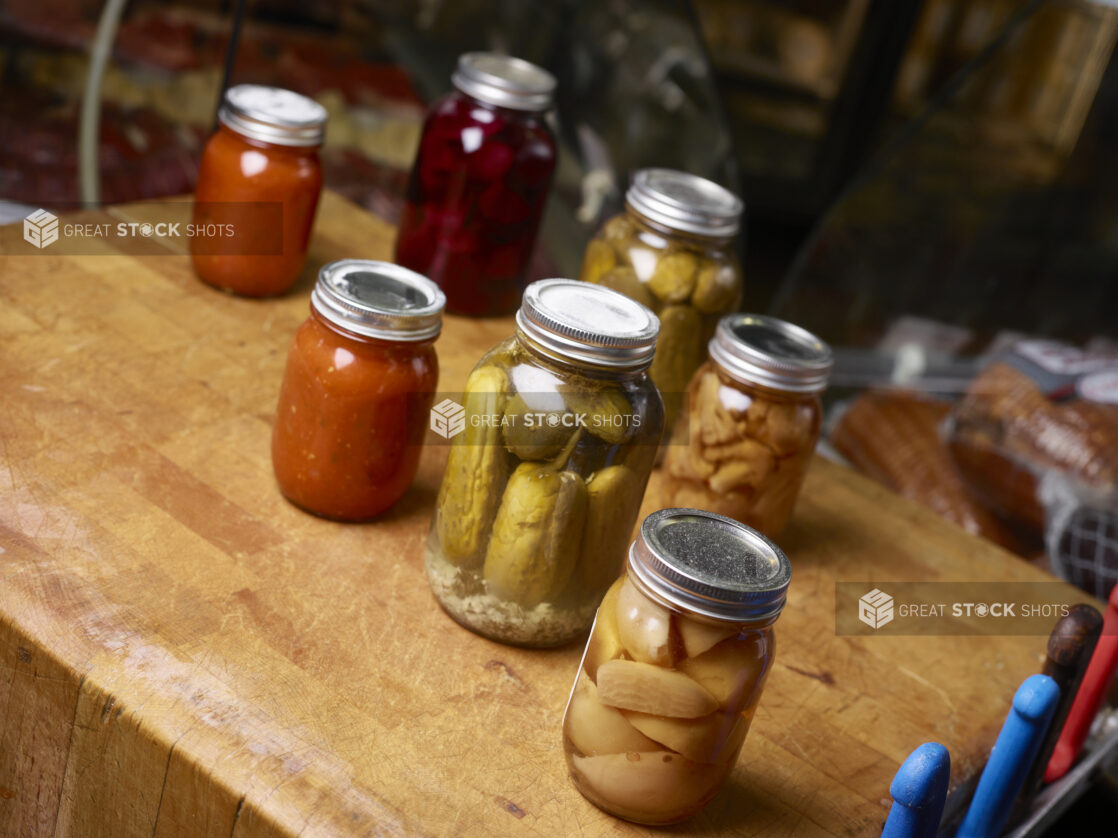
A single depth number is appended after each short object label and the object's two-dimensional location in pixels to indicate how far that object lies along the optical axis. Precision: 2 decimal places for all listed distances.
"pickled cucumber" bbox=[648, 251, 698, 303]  1.00
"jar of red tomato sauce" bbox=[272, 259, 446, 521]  0.82
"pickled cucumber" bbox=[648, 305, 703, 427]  1.02
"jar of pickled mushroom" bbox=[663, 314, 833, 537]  0.92
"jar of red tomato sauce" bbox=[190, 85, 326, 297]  1.08
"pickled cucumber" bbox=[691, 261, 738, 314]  1.01
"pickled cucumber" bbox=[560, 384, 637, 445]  0.72
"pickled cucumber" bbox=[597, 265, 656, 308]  1.00
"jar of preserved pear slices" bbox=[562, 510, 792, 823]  0.61
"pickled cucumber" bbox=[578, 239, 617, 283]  1.04
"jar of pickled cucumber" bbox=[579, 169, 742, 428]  1.00
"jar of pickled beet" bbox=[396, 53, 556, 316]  1.15
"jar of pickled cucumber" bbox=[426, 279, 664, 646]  0.72
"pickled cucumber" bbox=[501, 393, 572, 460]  0.72
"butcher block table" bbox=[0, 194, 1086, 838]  0.65
